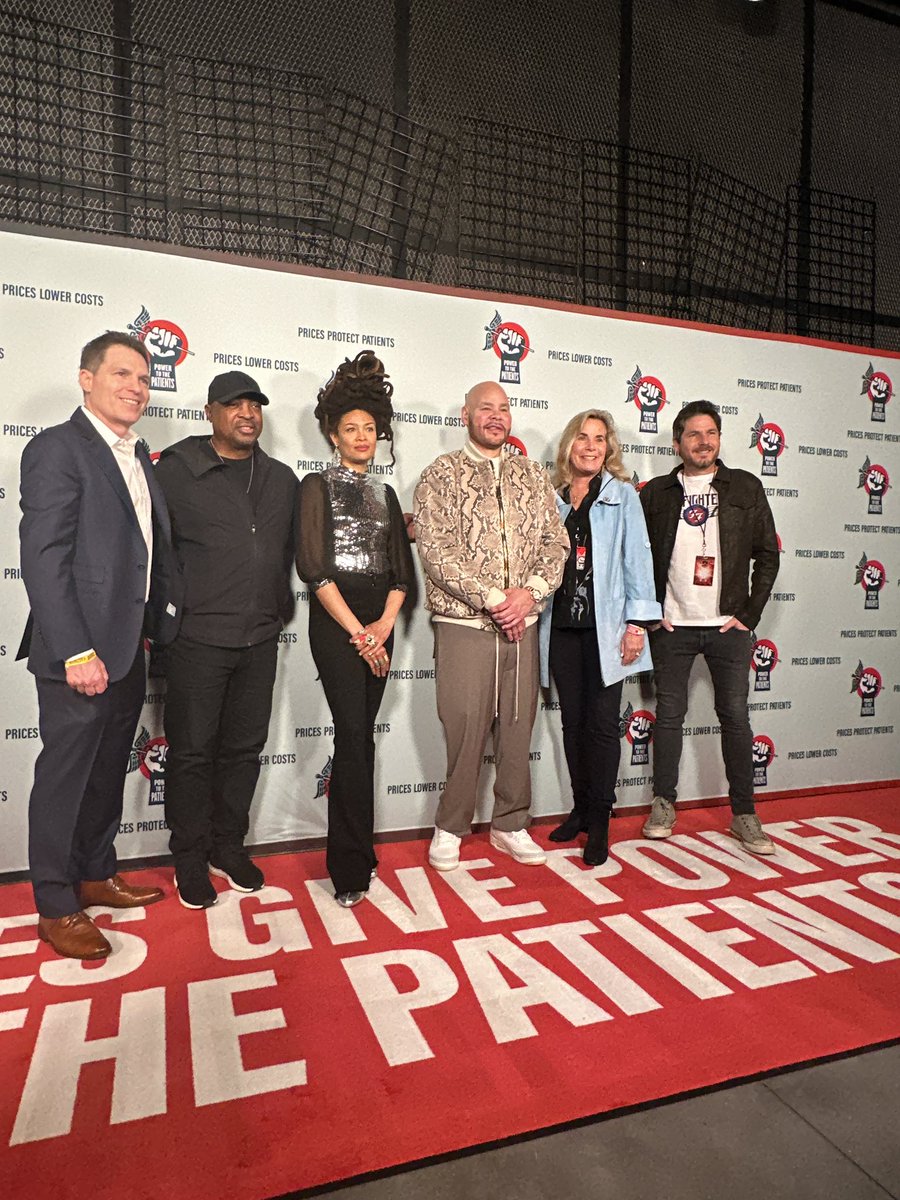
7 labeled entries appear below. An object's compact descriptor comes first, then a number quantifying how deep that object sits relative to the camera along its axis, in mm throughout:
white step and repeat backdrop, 2703
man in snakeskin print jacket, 2766
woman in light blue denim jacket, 2953
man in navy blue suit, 2141
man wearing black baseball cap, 2484
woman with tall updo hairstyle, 2525
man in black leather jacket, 3164
